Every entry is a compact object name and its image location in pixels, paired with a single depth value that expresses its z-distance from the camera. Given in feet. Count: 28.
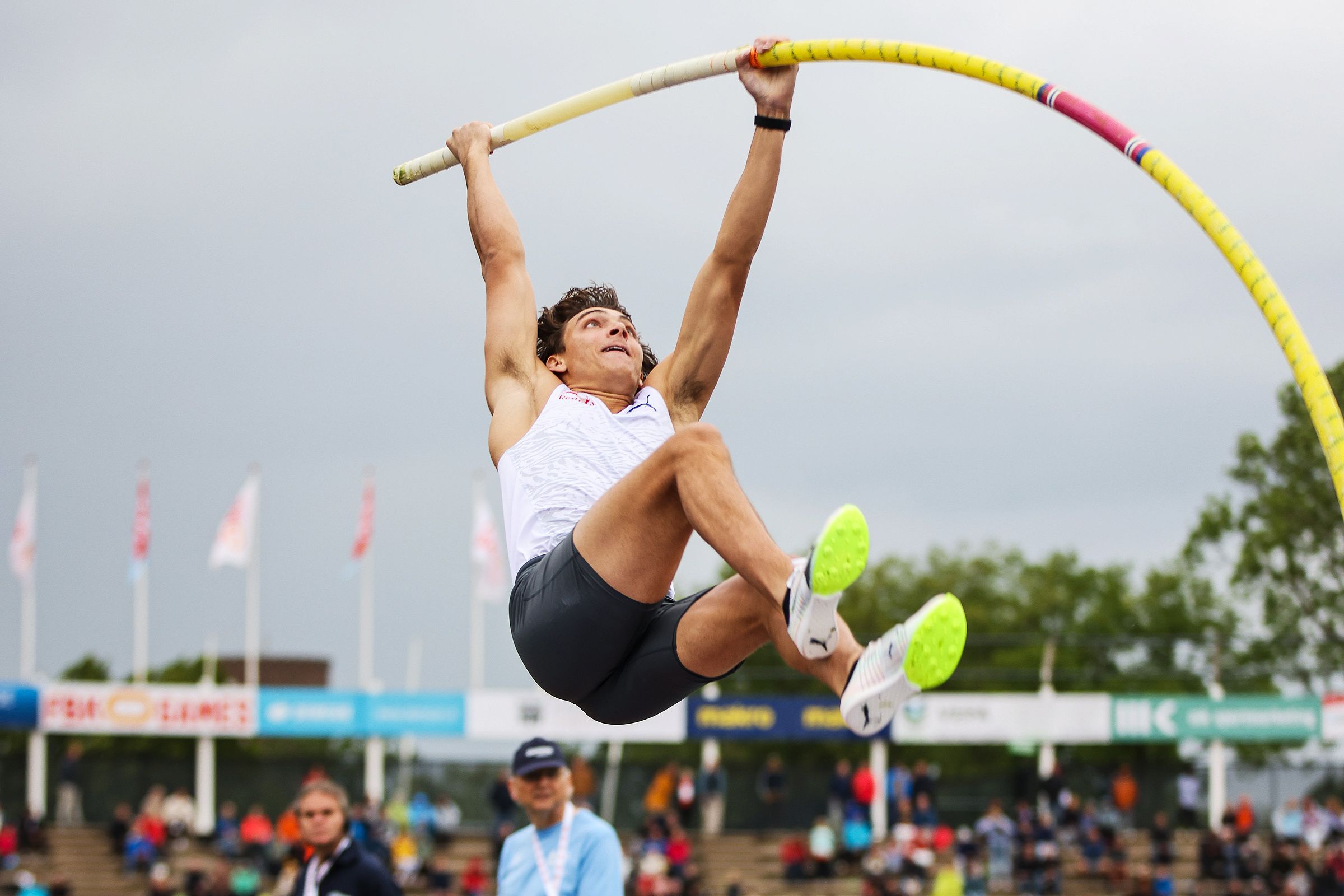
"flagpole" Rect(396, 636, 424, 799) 122.31
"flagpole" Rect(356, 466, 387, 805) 118.52
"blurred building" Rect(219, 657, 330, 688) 196.65
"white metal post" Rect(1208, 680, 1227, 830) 116.16
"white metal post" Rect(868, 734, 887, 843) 117.80
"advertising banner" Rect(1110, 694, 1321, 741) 113.80
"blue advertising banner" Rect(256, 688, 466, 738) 115.85
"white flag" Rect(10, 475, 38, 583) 122.11
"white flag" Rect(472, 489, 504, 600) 129.59
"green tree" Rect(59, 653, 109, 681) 204.74
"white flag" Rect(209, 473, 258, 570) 124.77
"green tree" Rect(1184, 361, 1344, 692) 96.12
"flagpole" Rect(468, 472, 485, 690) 130.00
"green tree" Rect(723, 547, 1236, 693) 179.01
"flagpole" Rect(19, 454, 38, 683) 121.49
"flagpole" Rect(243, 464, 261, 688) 126.62
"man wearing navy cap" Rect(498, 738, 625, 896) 23.70
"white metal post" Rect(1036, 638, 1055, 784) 115.65
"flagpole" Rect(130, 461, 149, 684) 127.65
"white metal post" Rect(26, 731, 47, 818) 116.57
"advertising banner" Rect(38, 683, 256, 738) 114.62
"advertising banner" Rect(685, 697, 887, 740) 115.85
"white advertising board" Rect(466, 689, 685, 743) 115.24
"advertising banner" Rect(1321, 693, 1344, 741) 111.45
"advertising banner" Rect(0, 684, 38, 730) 114.11
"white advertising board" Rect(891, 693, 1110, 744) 115.44
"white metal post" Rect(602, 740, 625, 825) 118.21
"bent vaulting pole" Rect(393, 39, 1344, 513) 18.75
